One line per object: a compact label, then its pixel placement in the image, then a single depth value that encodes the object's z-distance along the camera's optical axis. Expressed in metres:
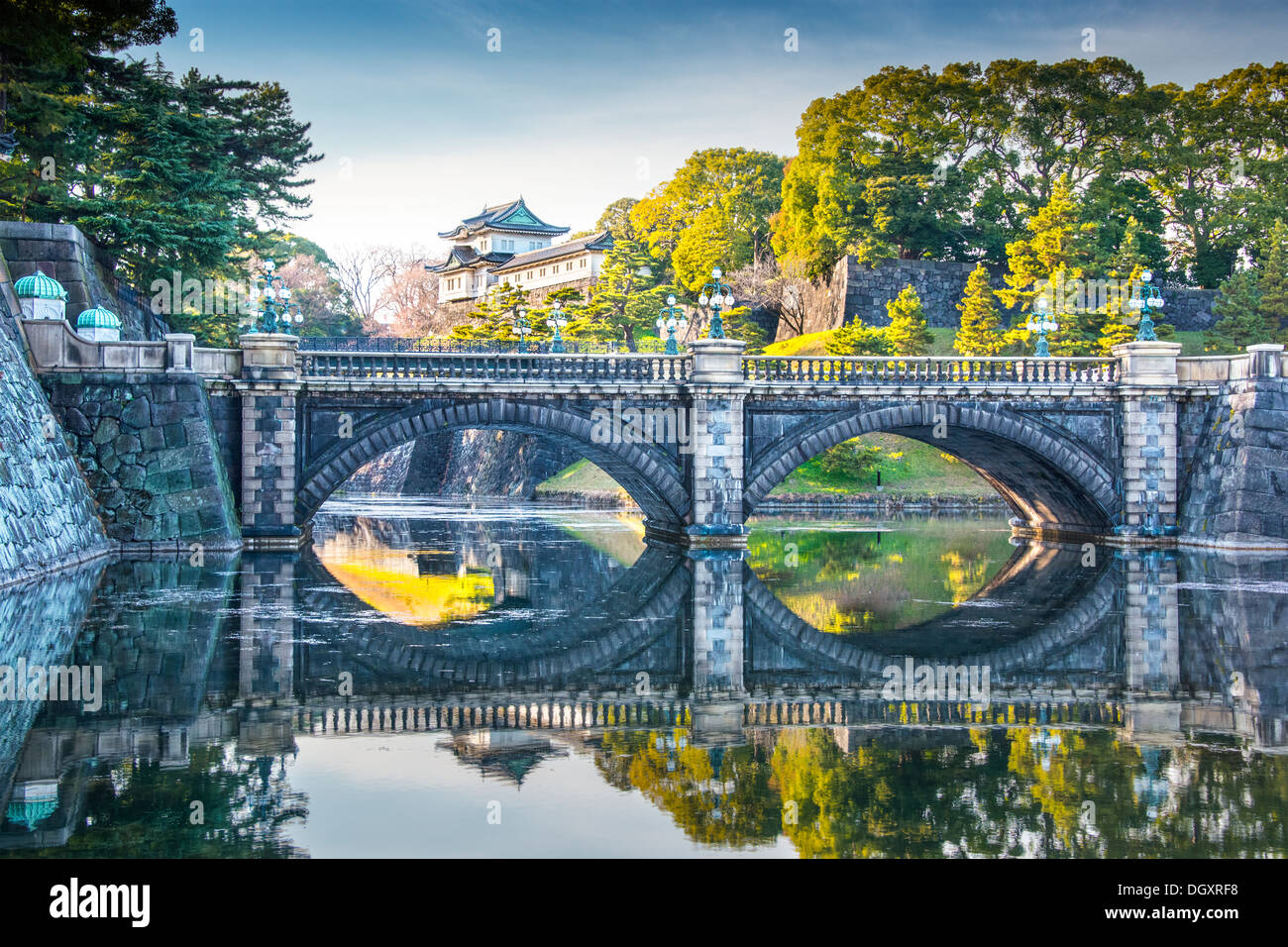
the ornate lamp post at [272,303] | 36.66
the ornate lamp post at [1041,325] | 46.04
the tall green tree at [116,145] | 37.75
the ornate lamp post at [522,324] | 57.84
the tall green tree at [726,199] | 82.00
